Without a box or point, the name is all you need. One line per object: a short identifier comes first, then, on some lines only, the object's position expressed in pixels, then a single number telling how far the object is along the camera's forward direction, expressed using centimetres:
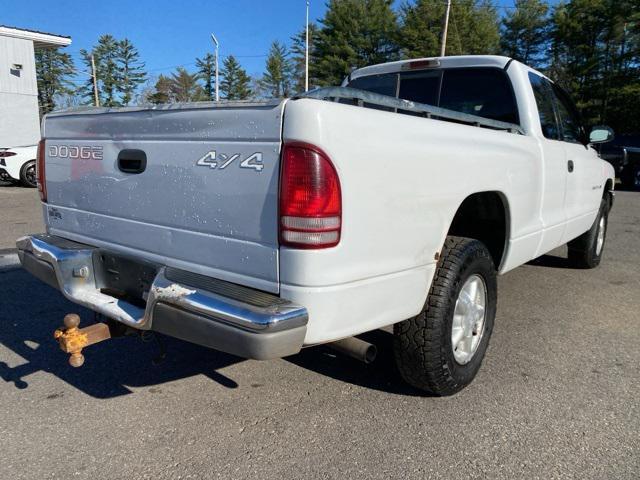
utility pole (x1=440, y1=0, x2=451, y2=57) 2768
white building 1970
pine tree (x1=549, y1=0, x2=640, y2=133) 3309
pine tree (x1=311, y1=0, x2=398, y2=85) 4397
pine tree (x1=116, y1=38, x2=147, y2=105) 6275
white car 1377
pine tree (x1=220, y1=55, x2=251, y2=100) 5894
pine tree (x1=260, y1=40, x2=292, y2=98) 5222
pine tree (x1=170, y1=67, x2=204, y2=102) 6473
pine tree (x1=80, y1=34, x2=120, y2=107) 6081
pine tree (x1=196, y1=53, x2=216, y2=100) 6125
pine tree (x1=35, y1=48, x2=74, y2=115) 5291
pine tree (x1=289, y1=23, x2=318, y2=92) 4675
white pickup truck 203
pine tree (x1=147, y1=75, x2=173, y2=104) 6580
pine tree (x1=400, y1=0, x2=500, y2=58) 4166
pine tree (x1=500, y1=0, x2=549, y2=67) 4231
